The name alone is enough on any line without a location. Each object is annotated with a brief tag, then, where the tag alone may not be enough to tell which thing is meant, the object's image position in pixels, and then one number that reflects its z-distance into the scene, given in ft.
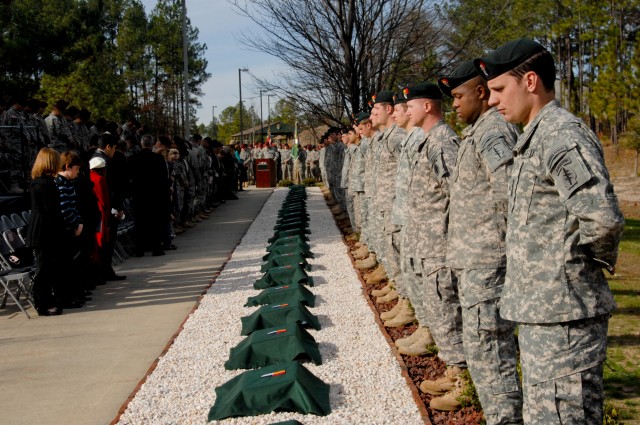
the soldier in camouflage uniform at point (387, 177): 25.59
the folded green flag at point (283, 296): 27.25
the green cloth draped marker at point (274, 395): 16.84
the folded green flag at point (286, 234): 45.60
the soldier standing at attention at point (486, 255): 13.50
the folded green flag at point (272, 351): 20.42
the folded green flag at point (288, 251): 38.23
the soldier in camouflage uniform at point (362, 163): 37.08
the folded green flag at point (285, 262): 35.06
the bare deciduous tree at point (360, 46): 52.54
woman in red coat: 33.99
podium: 110.83
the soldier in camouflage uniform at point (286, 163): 126.82
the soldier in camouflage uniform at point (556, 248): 9.57
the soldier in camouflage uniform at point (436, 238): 17.35
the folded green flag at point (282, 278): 31.35
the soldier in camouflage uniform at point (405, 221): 19.51
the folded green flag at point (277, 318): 23.89
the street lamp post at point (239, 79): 187.21
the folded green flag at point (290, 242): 40.60
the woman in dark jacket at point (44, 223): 27.86
